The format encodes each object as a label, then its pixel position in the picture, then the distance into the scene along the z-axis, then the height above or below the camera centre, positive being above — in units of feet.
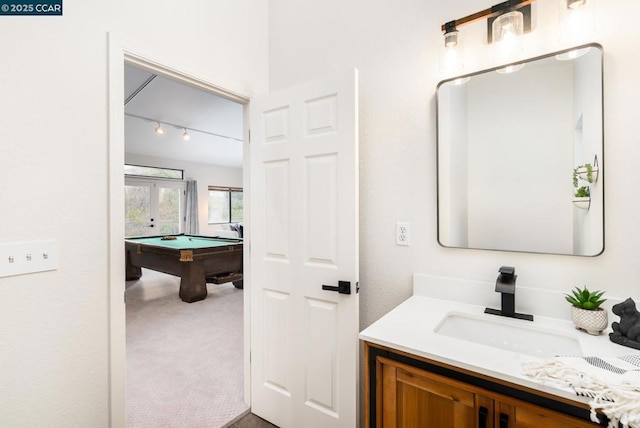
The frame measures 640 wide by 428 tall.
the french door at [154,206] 22.33 +0.56
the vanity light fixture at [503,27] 4.00 +2.60
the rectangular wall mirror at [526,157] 3.86 +0.81
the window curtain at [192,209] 25.25 +0.32
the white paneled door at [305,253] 5.01 -0.74
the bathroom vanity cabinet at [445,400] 2.62 -1.85
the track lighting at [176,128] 17.19 +5.56
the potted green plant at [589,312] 3.45 -1.17
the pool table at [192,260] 13.54 -2.28
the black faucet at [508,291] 3.93 -1.03
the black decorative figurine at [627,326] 3.12 -1.21
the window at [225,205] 27.86 +0.82
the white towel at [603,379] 2.20 -1.37
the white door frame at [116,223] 4.38 -0.15
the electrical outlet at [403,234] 5.19 -0.37
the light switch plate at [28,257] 3.53 -0.54
